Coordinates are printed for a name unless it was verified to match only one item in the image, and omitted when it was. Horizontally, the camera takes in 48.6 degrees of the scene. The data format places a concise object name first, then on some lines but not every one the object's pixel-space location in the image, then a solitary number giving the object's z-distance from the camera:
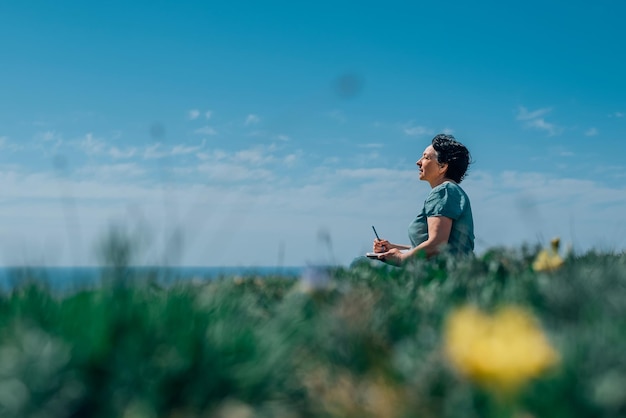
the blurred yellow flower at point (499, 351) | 1.71
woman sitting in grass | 5.96
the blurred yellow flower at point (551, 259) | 3.59
